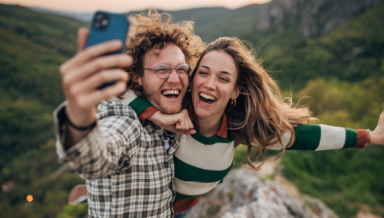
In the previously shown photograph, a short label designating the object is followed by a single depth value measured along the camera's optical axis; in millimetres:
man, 858
